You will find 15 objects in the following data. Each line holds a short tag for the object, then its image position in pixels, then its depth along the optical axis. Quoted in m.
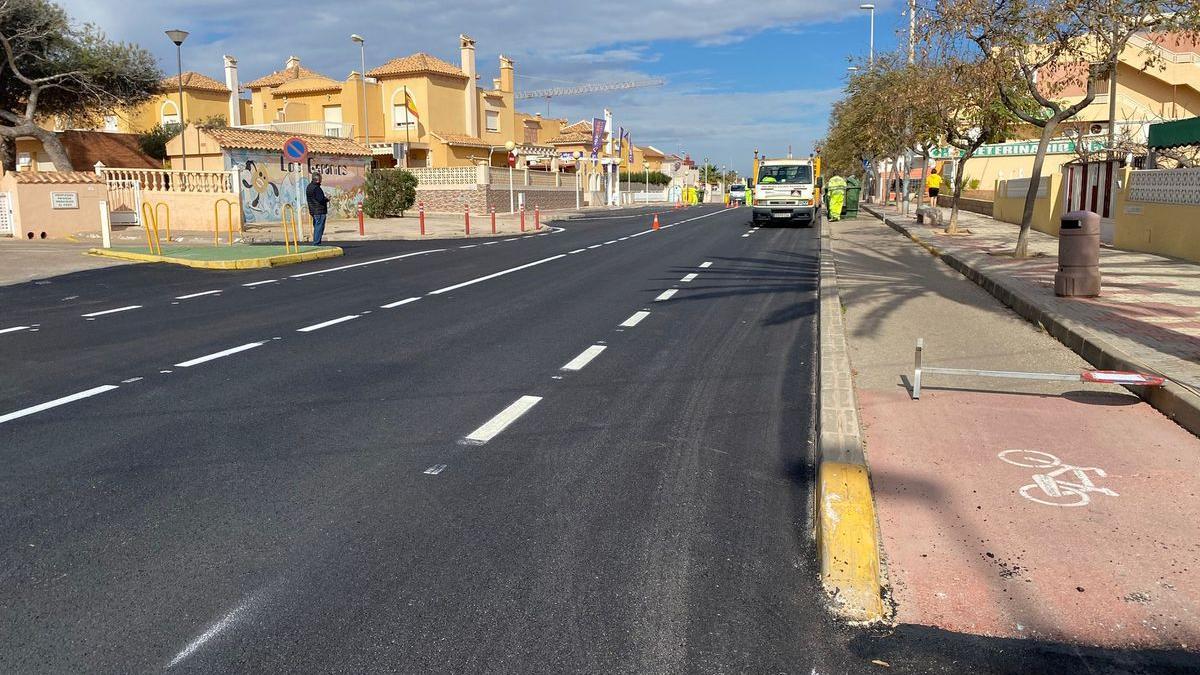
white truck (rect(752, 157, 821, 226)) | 34.25
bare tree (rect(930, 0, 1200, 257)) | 14.19
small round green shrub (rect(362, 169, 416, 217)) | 41.38
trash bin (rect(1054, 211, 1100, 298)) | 11.29
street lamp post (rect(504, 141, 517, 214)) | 52.81
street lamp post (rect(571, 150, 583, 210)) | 65.56
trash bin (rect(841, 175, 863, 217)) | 40.75
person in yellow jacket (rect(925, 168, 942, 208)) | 47.00
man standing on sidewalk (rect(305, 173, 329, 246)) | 23.50
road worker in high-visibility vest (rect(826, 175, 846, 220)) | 38.44
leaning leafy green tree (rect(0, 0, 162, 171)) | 33.16
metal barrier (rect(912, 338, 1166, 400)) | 6.36
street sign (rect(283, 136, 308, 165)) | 23.69
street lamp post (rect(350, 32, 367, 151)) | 50.04
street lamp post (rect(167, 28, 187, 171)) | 29.97
